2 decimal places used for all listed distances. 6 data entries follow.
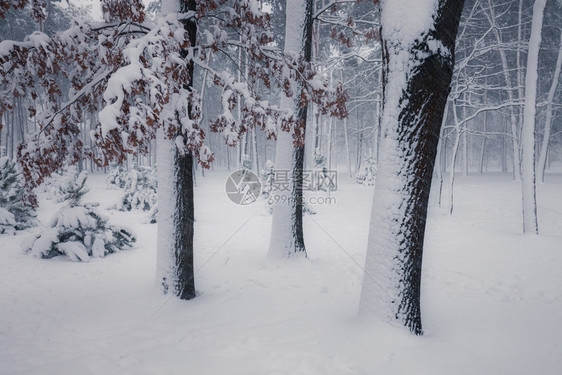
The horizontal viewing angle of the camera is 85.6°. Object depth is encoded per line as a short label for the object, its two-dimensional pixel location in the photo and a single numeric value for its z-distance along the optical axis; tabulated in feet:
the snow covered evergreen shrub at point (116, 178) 72.74
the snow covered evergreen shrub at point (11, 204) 30.33
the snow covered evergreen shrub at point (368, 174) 82.01
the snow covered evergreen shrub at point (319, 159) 68.39
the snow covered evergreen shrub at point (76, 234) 23.57
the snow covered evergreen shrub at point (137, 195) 47.80
